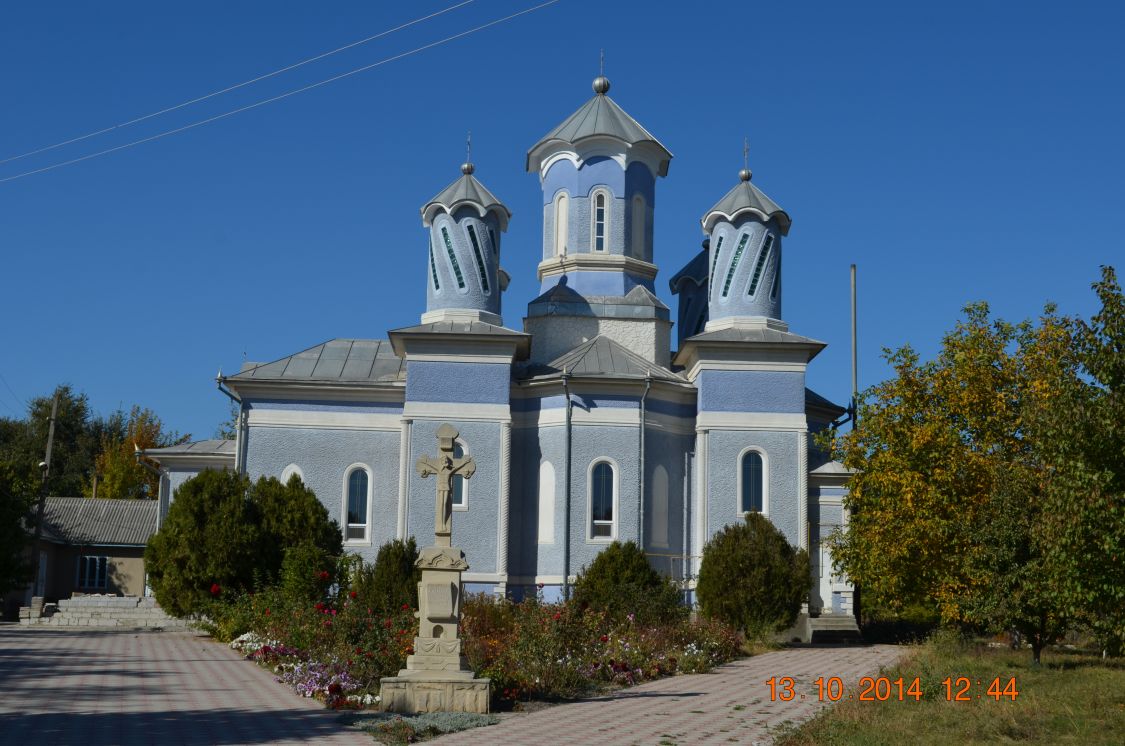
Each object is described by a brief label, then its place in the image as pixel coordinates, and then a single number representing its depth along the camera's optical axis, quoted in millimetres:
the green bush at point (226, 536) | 22281
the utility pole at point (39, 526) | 33000
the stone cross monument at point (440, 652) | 12383
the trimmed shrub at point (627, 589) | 19156
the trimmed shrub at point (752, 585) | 21703
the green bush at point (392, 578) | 19828
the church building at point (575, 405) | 25141
